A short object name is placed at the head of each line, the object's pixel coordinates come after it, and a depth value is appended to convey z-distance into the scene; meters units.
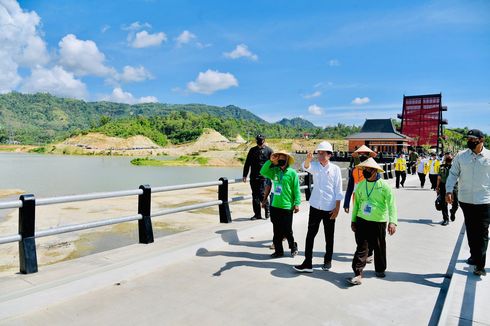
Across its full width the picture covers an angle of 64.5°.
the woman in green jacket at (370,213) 4.73
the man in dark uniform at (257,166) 7.70
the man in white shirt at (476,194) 4.94
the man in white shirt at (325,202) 5.08
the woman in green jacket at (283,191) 5.53
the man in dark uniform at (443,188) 8.91
